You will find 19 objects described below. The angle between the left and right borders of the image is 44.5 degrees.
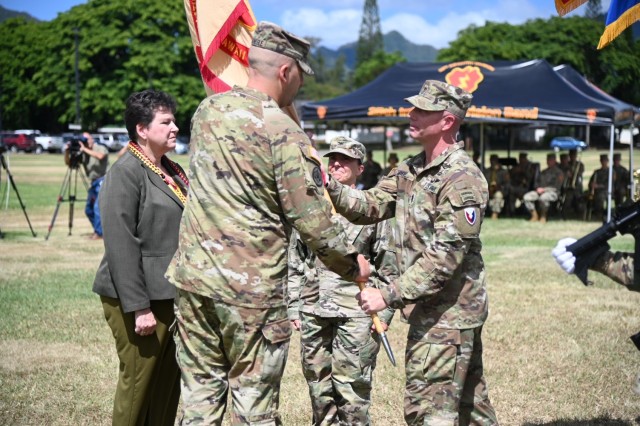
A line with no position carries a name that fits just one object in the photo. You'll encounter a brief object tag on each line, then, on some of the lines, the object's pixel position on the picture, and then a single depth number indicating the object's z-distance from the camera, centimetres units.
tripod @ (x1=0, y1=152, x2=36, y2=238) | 1369
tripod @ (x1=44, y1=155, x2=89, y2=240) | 1447
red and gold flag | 535
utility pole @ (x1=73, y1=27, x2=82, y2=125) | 5344
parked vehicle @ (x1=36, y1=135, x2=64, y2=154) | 5909
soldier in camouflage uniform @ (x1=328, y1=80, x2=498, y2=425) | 394
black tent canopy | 1725
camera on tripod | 1445
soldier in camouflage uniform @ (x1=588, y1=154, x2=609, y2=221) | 1931
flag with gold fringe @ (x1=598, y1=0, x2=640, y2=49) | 532
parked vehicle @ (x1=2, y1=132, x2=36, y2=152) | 5813
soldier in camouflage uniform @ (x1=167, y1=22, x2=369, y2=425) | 339
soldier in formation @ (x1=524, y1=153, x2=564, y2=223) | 1867
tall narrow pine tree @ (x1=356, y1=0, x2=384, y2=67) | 15475
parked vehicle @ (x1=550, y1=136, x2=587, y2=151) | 6034
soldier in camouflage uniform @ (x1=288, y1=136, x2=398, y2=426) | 492
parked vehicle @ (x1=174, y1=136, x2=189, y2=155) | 5591
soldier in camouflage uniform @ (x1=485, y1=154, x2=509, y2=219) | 1959
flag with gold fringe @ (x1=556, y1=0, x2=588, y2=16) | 565
